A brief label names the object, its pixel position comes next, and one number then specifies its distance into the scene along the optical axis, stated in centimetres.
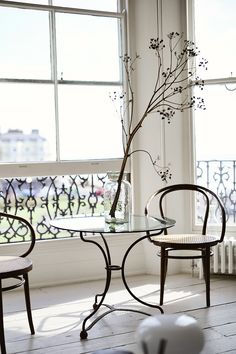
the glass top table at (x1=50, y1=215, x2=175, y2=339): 286
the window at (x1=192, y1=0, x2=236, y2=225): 404
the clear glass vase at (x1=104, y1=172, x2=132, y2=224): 308
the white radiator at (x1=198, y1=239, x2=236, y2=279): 391
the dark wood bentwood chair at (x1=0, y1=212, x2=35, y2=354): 265
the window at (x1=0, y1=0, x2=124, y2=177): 386
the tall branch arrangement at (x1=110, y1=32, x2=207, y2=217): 411
